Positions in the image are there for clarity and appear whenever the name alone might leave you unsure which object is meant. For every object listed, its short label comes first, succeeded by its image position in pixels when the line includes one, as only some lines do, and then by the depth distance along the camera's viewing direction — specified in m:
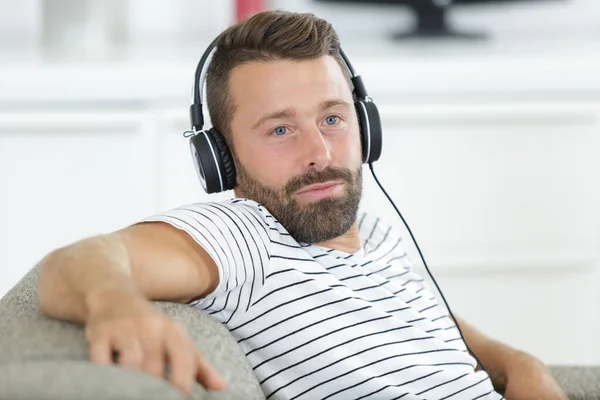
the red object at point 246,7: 4.48
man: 1.78
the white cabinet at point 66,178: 3.75
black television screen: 4.58
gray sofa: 1.27
